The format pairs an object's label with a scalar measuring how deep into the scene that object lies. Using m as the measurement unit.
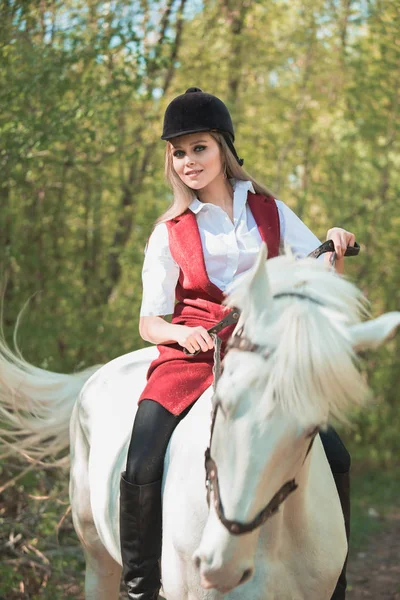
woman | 6.10
